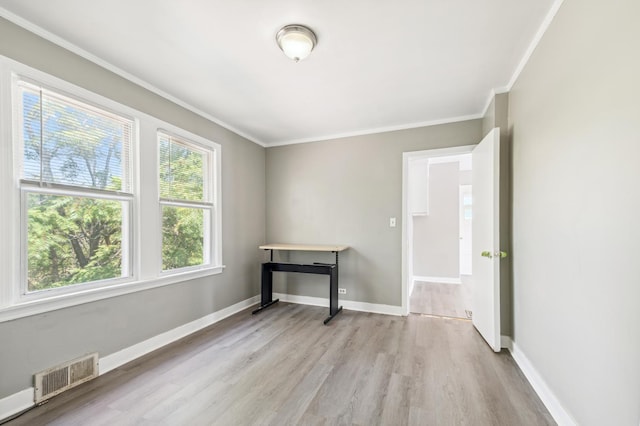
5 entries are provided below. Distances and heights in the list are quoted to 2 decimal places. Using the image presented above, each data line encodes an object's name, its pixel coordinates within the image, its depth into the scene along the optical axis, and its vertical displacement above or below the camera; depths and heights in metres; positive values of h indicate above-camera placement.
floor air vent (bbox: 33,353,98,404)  1.82 -1.18
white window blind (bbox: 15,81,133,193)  1.84 +0.54
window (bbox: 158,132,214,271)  2.80 +0.12
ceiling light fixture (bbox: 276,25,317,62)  1.80 +1.18
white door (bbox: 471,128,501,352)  2.46 -0.27
